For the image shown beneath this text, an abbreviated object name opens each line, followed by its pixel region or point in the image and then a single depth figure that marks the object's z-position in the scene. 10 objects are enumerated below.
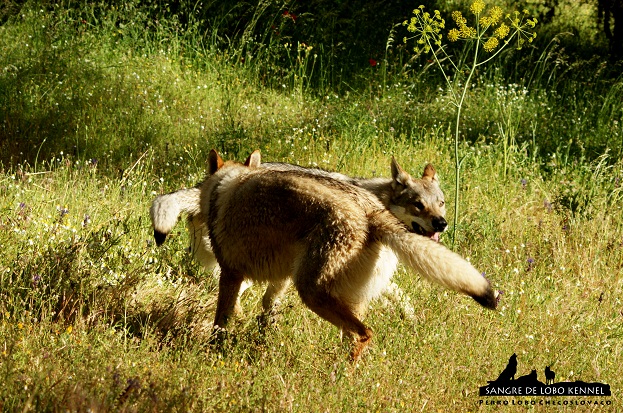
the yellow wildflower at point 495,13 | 12.02
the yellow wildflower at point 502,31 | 12.11
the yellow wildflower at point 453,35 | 12.25
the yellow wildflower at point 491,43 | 12.22
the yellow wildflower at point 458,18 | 12.30
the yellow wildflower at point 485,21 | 11.93
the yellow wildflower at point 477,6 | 11.97
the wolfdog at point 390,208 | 10.68
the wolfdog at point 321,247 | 8.84
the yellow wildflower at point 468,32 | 12.08
